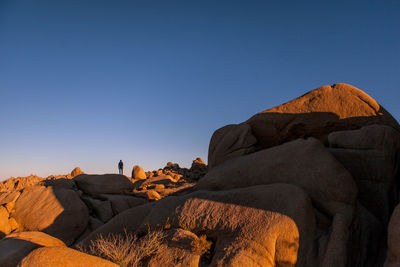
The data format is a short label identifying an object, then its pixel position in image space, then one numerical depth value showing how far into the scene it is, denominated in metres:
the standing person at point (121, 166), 28.26
